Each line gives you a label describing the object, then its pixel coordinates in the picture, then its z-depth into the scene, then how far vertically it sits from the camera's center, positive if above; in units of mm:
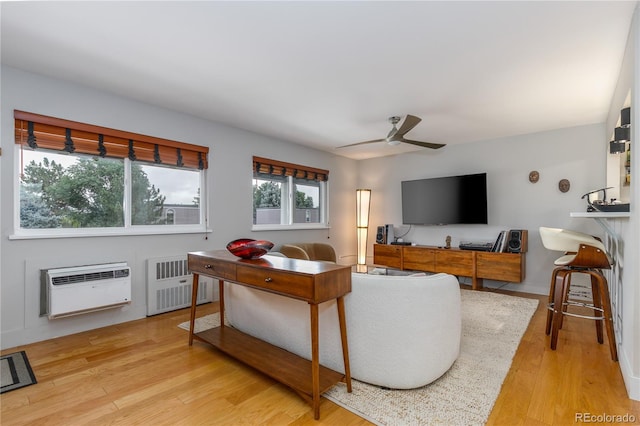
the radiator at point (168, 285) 3348 -775
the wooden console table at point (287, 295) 1662 -449
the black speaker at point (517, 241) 4164 -368
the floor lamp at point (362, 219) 5930 -98
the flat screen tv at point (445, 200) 4625 +209
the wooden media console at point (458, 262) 4164 -703
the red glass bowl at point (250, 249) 2205 -243
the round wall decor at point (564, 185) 4122 +367
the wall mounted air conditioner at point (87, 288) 2645 -651
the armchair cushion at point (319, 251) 4637 -551
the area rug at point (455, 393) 1622 -1038
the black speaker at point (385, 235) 5504 -370
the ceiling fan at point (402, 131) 3217 +906
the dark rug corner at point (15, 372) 1987 -1063
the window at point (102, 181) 2740 +347
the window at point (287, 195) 4605 +307
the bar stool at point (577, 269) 2301 -446
